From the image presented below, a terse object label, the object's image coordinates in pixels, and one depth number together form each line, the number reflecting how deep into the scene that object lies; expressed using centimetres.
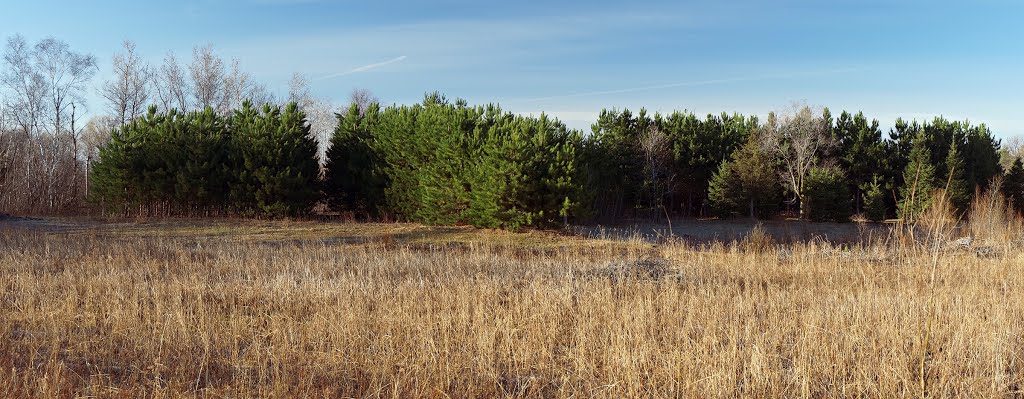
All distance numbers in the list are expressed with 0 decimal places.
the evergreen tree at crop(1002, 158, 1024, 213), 3203
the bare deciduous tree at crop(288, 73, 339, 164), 4901
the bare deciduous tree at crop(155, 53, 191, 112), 3853
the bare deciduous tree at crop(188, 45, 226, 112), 3916
